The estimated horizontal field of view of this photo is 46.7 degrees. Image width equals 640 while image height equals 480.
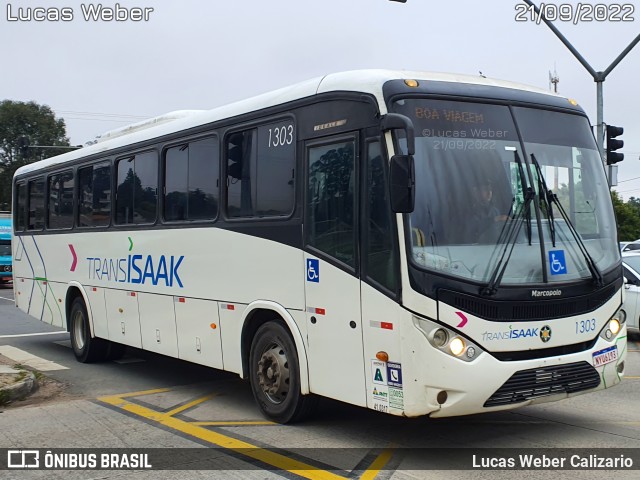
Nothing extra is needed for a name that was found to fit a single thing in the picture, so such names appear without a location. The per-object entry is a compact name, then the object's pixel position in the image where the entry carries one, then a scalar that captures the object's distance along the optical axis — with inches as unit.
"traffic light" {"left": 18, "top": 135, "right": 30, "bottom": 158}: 1399.4
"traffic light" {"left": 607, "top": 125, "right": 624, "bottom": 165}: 569.9
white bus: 229.5
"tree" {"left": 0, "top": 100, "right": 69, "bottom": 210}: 2605.8
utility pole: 624.7
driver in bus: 237.6
